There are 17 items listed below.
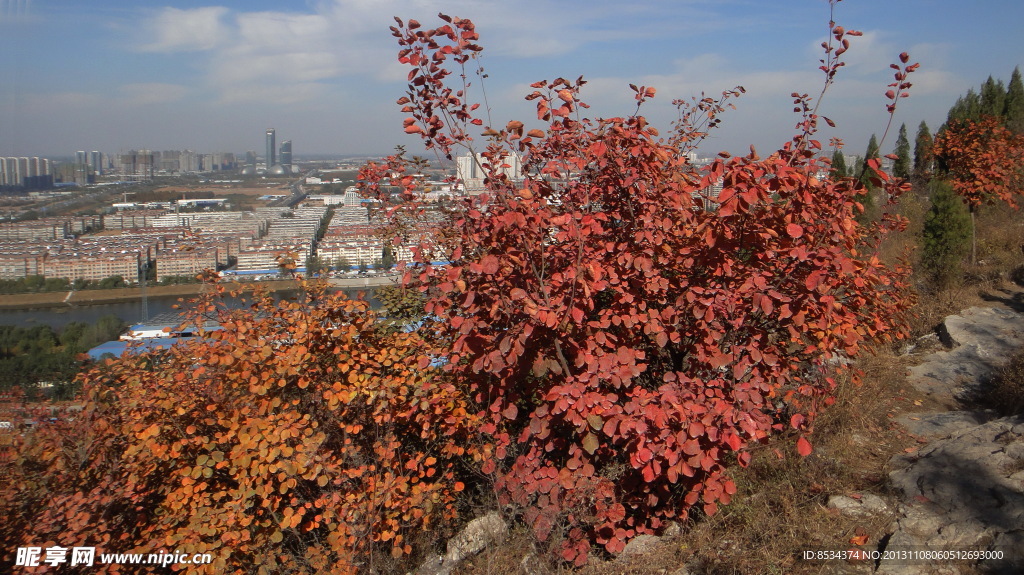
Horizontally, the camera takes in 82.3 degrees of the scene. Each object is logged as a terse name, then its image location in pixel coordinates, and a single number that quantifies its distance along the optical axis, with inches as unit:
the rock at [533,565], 133.0
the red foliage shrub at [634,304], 111.0
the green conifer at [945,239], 352.7
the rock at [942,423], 192.7
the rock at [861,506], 144.4
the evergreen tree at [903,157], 808.3
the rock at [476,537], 146.8
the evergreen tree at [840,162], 623.2
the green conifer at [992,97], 812.0
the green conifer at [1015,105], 747.0
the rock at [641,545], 142.6
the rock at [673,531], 146.0
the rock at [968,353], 240.2
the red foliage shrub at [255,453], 133.5
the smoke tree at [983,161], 417.4
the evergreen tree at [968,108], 763.4
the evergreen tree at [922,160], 688.6
